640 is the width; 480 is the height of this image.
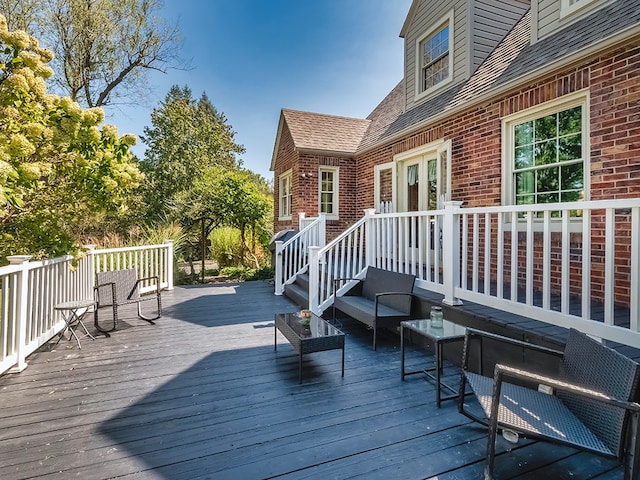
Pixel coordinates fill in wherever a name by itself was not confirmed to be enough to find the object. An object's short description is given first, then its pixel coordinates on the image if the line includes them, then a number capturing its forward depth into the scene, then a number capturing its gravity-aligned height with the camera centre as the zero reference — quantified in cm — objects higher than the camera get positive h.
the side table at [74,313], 420 -95
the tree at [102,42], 1116 +706
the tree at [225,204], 1046 +120
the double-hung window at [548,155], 417 +118
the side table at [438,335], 277 -77
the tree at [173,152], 1362 +419
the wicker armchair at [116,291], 478 -72
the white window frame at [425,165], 602 +153
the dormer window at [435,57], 641 +370
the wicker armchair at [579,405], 161 -92
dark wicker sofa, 407 -78
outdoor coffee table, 321 -90
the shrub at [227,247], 1232 -16
